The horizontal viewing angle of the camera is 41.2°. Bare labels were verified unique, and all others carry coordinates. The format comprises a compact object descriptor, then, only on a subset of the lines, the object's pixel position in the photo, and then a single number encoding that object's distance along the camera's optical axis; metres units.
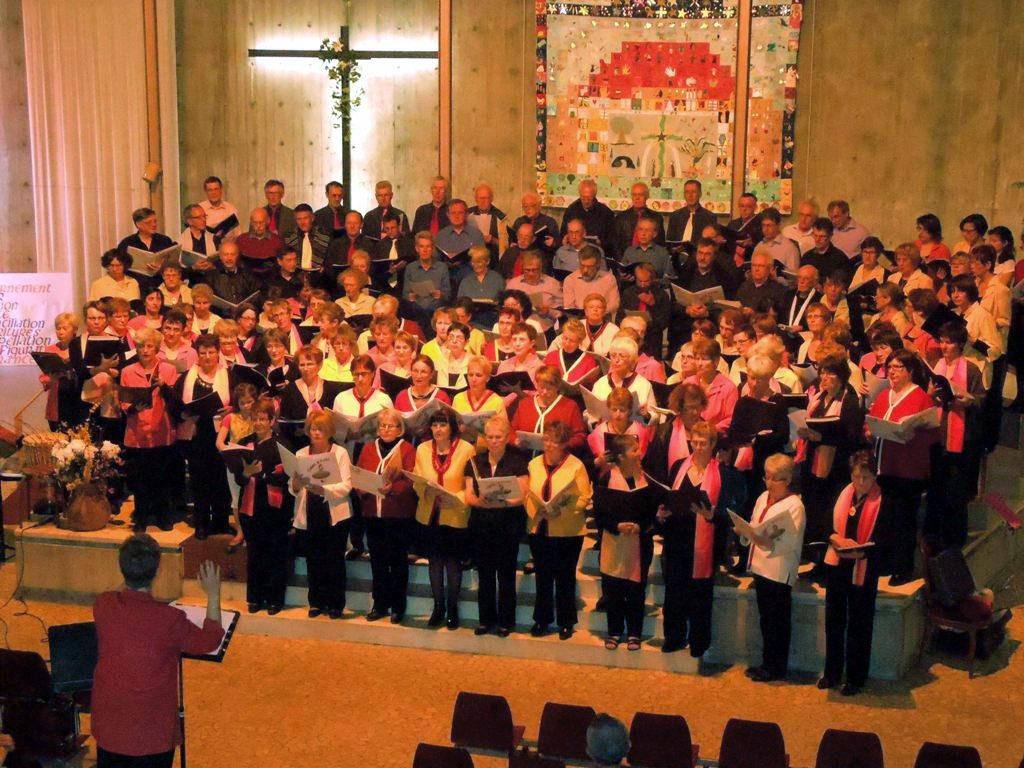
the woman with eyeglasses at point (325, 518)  7.64
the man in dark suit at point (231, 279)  10.45
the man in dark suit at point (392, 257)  10.62
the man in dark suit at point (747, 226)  10.74
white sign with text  12.02
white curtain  12.25
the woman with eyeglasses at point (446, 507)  7.53
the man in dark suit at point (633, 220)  10.91
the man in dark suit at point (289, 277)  10.43
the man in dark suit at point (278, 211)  11.41
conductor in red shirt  4.74
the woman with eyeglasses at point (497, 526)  7.39
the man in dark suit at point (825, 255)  10.37
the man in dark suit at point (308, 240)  11.01
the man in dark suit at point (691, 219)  10.95
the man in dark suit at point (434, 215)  11.27
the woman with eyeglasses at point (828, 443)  7.55
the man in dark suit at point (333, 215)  11.37
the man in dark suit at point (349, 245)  10.91
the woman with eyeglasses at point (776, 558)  6.98
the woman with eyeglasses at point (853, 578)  6.95
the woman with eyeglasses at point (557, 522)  7.34
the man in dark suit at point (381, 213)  11.12
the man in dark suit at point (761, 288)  9.74
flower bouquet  8.49
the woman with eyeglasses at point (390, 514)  7.65
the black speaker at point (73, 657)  5.84
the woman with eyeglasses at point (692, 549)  7.17
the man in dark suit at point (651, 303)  9.82
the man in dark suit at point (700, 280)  9.93
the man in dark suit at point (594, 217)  11.12
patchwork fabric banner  12.16
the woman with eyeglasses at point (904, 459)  7.52
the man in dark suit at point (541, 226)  10.80
